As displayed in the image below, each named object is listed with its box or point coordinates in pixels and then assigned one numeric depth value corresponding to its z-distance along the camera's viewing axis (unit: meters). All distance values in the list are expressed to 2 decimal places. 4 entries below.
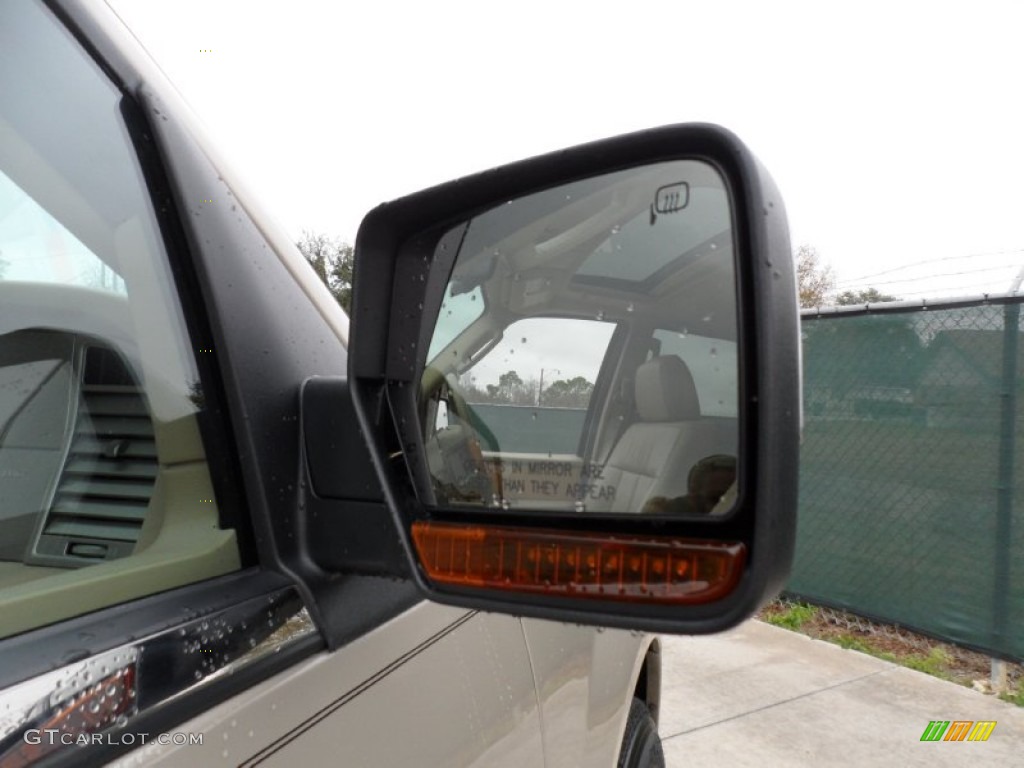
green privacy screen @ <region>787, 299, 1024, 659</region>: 4.68
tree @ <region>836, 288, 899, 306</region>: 13.00
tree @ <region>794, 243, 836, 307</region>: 19.95
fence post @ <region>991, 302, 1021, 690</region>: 4.63
